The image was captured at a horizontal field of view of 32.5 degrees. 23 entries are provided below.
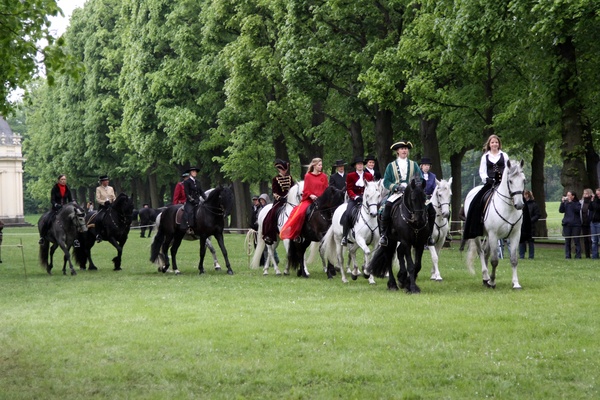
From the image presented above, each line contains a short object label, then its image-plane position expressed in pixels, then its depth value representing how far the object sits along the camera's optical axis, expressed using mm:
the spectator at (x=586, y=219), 29906
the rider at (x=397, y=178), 19219
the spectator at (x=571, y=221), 30312
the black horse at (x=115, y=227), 29484
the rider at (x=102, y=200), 29797
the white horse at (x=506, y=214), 18609
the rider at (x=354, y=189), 21875
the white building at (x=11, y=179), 105625
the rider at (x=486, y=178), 19281
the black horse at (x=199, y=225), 26141
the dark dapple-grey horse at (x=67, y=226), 27906
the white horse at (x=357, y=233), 20375
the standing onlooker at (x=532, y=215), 30558
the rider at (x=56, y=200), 28719
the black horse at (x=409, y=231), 18516
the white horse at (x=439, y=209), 21188
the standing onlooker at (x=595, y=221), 29594
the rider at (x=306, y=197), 23906
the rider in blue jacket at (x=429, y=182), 22000
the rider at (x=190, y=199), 26562
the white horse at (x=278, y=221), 25000
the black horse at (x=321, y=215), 23516
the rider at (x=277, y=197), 25672
